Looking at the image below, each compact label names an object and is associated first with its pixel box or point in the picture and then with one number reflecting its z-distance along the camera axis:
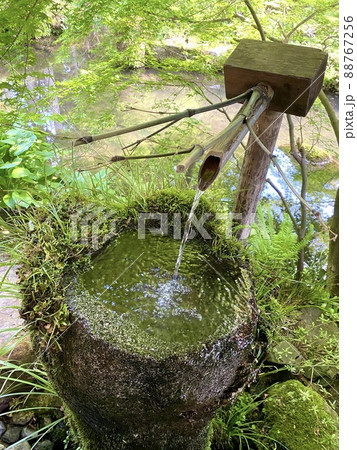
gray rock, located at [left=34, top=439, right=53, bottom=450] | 2.08
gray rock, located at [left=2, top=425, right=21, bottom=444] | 2.13
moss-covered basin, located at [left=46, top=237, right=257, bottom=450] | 1.25
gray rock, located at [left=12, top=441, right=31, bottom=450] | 2.02
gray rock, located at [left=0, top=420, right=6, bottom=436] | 2.14
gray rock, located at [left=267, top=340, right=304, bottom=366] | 2.43
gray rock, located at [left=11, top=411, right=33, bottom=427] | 2.20
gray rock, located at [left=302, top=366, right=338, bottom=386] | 2.71
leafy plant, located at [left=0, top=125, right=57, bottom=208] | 2.91
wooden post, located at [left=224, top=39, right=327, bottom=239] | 1.40
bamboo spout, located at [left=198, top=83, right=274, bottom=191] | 0.96
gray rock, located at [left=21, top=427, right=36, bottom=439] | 2.15
